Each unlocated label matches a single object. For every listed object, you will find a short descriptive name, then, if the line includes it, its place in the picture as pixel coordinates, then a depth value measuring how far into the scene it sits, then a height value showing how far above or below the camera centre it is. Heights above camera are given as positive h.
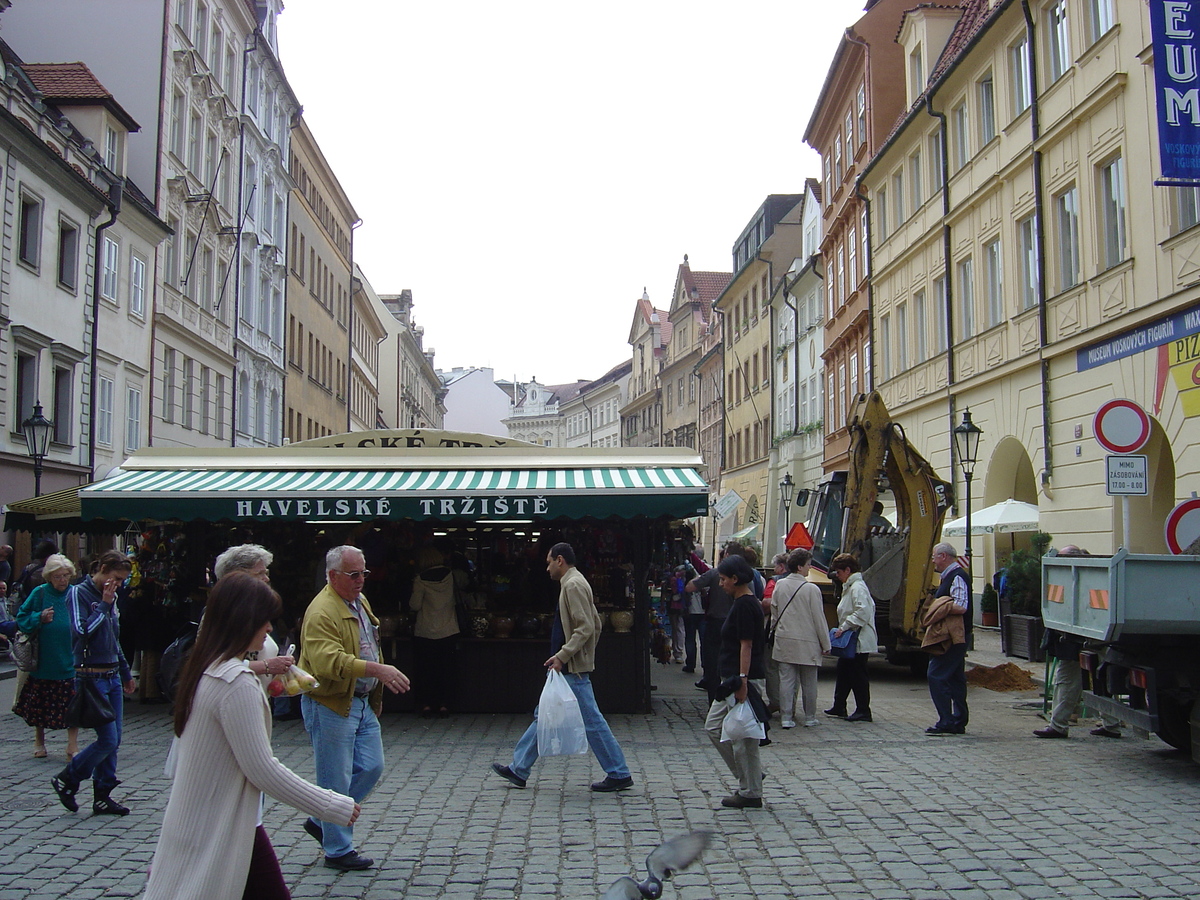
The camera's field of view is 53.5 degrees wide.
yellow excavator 16.12 +0.04
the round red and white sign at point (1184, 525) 10.27 +0.03
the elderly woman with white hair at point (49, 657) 9.18 -0.98
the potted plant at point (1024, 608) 17.78 -1.22
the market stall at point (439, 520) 12.71 +0.11
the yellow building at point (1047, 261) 17.84 +4.86
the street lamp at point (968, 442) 21.45 +1.63
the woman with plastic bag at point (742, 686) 8.05 -1.07
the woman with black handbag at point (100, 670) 7.88 -1.00
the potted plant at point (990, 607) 24.77 -1.65
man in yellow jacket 6.48 -0.91
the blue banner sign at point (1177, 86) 13.58 +5.16
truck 8.61 -0.81
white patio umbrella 21.81 +0.19
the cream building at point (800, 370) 42.81 +6.15
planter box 17.67 -1.64
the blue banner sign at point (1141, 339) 16.81 +2.89
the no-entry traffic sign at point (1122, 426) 11.52 +0.99
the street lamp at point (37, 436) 21.11 +1.68
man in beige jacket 8.64 -1.07
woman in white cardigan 3.70 -0.78
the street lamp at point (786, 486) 32.10 +1.21
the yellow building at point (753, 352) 51.81 +8.31
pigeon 4.64 -1.42
